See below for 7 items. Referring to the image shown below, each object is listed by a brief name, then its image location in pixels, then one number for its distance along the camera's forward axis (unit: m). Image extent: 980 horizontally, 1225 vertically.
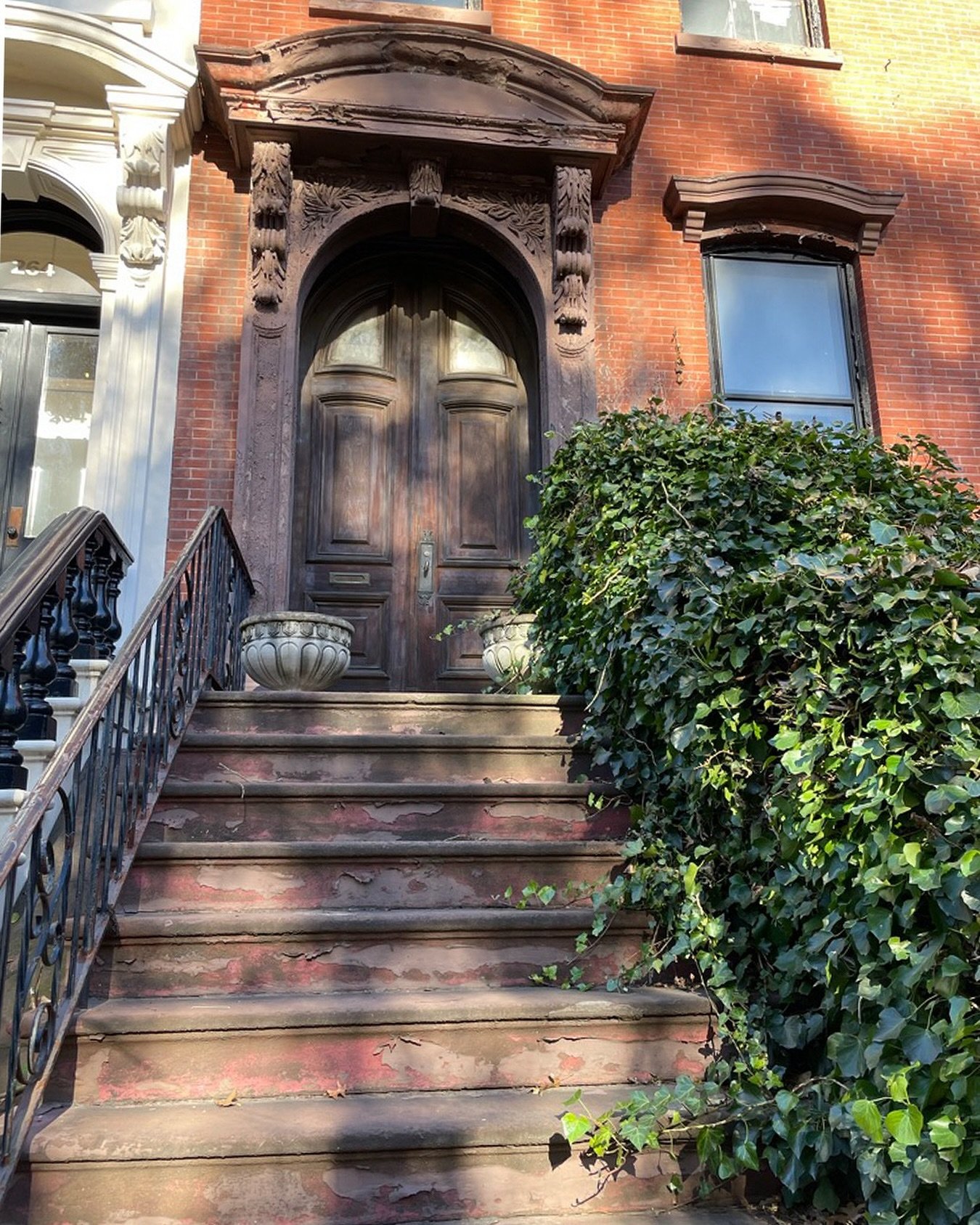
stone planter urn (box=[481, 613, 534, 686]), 5.10
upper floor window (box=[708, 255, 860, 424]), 7.12
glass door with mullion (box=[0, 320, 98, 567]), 6.40
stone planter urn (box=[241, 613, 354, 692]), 4.81
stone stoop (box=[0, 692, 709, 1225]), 2.36
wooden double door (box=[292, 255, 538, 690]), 6.49
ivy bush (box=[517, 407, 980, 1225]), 2.05
